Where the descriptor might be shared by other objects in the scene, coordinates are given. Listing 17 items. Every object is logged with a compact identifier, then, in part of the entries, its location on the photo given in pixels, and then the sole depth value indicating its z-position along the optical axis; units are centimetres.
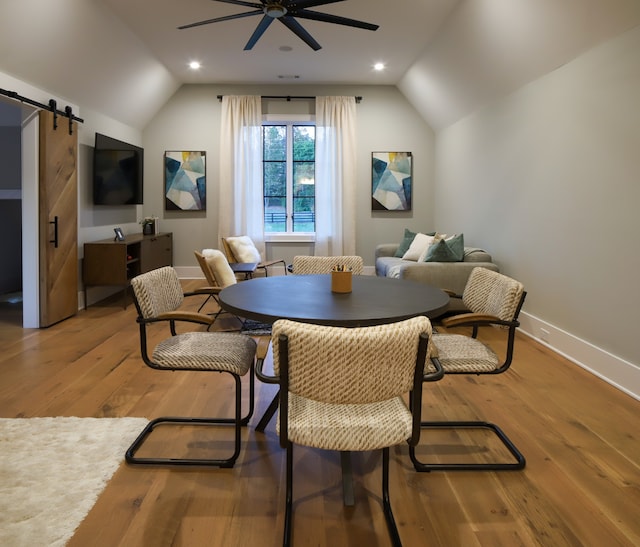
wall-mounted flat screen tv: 567
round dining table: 184
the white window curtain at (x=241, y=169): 741
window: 776
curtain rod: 746
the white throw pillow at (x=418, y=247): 612
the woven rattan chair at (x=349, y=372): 136
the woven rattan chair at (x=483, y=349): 217
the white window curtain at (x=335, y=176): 748
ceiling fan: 345
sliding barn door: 450
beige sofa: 479
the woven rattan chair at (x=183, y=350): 217
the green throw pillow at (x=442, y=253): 503
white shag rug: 172
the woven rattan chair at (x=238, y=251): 612
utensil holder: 231
